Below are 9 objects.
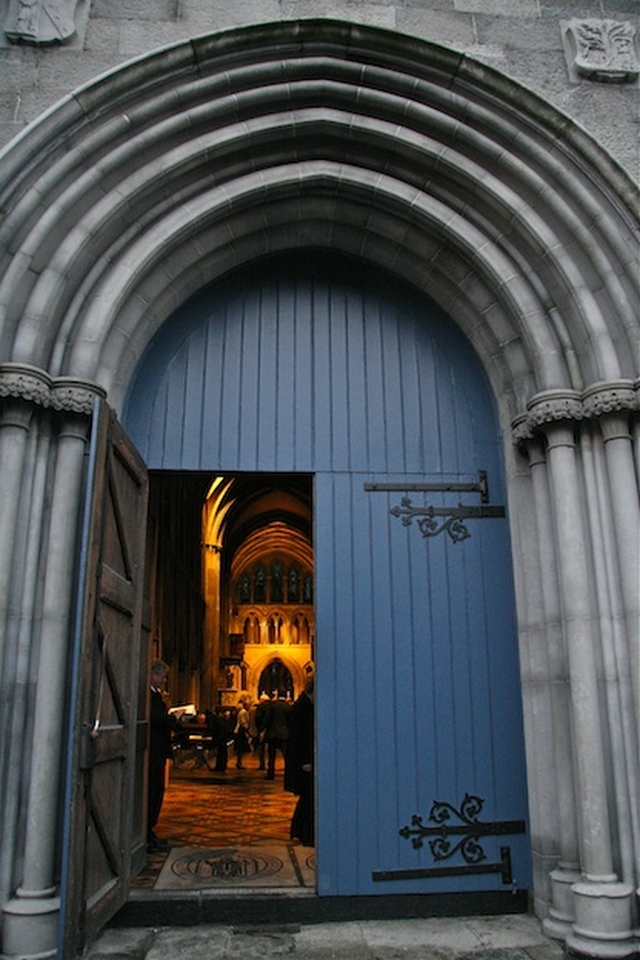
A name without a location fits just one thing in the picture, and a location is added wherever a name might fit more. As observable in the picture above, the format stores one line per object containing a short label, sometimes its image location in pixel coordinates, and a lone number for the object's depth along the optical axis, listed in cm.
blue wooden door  428
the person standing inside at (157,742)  557
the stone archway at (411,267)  385
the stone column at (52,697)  343
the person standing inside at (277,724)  1016
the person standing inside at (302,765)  564
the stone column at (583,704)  355
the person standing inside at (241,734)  1259
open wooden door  329
